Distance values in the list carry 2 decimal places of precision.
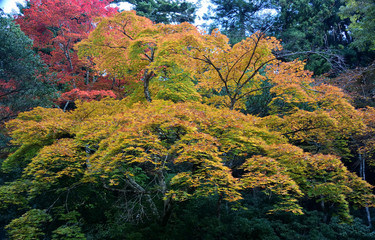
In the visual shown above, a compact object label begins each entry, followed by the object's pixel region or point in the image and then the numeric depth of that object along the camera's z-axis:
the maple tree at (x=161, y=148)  4.36
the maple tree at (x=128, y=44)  7.64
